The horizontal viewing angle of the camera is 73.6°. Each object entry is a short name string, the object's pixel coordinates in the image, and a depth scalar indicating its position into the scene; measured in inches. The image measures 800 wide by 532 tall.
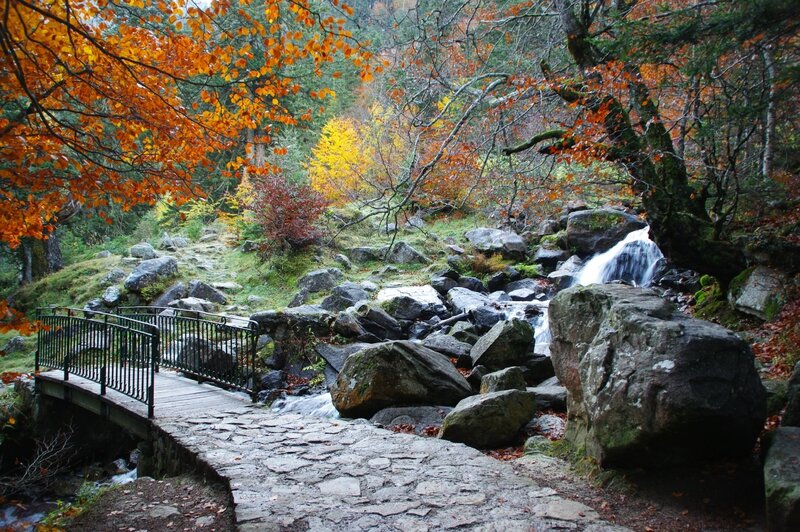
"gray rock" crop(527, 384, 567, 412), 272.5
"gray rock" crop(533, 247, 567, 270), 611.5
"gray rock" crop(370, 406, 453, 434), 269.0
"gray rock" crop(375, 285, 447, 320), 492.4
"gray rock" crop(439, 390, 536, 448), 230.5
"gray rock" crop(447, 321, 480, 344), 423.5
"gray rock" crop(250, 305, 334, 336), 434.9
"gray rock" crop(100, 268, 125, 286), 618.8
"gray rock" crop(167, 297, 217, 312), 536.4
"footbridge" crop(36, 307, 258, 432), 303.3
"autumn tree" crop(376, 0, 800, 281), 221.0
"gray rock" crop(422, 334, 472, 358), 383.2
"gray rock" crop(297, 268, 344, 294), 577.9
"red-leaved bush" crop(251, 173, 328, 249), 637.3
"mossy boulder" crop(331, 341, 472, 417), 281.3
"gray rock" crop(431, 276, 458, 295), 560.1
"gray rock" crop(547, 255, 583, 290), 540.1
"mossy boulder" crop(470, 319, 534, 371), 341.7
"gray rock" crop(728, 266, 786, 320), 299.7
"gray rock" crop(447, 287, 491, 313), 505.3
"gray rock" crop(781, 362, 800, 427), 154.9
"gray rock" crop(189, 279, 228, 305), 577.0
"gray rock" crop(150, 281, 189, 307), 574.2
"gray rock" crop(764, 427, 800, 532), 119.3
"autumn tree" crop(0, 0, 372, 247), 201.9
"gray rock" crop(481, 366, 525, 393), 270.7
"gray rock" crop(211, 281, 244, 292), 609.8
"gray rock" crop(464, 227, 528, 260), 648.4
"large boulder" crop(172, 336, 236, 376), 366.6
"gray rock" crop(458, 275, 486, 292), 576.4
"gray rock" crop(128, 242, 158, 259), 676.7
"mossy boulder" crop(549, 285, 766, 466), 147.1
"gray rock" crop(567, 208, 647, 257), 582.9
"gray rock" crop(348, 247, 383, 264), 676.7
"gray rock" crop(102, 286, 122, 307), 580.7
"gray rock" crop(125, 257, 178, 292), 590.6
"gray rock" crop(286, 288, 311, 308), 555.5
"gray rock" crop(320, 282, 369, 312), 522.9
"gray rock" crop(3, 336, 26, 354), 545.3
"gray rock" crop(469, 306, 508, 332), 458.9
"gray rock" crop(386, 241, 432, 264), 657.6
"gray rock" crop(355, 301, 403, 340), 454.3
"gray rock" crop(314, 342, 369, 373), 392.8
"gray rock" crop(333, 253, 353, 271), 648.6
